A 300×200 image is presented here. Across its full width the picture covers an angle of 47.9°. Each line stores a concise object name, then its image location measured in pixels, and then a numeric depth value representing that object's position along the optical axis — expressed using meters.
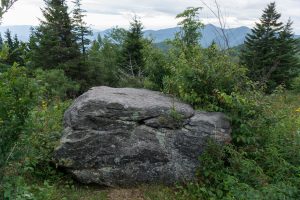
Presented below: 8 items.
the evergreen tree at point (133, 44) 27.58
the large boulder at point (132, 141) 6.02
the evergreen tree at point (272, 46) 30.77
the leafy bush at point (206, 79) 6.98
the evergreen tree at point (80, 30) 30.78
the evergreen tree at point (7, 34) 61.52
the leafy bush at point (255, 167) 5.23
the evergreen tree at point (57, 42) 28.47
